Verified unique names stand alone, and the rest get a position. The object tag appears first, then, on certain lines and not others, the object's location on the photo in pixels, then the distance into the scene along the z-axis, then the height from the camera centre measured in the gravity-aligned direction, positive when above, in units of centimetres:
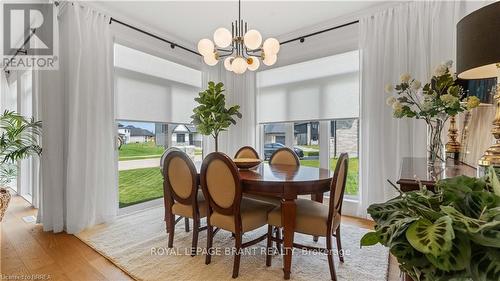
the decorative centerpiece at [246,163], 240 -25
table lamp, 86 +36
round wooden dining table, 180 -39
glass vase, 174 -5
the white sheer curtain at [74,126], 275 +14
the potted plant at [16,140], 285 -2
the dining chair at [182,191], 215 -49
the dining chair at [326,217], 180 -61
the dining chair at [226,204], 184 -52
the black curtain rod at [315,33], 326 +151
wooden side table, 109 -19
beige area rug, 190 -105
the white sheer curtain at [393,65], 264 +85
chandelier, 226 +88
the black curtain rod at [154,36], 318 +150
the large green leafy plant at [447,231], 37 -15
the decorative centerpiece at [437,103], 156 +22
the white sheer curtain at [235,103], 434 +62
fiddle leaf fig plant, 258 +28
